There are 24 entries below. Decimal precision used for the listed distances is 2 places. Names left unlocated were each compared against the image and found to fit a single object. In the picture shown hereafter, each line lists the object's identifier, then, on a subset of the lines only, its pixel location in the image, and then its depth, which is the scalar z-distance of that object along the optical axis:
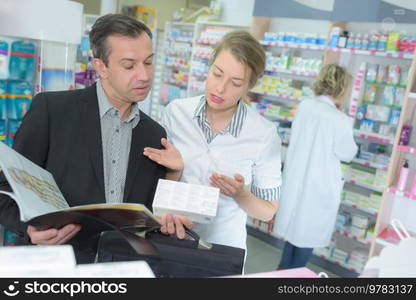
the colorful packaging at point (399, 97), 4.01
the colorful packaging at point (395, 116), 4.00
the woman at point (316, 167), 3.70
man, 1.50
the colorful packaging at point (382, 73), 4.10
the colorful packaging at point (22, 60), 3.20
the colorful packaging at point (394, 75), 3.99
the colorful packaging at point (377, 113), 4.10
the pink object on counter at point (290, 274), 0.74
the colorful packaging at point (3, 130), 3.14
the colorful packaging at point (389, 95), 4.06
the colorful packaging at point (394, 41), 3.91
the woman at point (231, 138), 1.80
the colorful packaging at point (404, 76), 3.95
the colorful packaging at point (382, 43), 4.00
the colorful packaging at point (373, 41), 4.04
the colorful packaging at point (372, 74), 4.16
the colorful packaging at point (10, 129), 3.22
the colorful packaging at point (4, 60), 3.09
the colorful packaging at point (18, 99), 3.20
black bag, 1.10
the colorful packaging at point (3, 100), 3.13
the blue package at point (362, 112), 4.27
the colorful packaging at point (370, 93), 4.24
